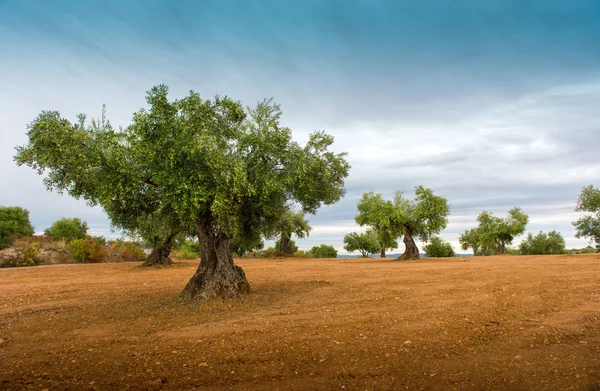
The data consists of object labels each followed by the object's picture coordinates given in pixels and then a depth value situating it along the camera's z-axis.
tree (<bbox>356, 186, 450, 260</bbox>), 35.91
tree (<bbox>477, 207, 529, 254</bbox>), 48.78
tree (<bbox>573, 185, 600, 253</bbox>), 40.81
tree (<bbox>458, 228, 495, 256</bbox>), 56.79
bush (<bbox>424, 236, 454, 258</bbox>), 54.84
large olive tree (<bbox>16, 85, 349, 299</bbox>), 11.20
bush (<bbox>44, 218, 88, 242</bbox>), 58.22
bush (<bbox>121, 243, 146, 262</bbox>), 45.00
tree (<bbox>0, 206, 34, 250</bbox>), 47.00
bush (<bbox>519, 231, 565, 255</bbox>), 50.38
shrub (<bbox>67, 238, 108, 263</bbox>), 39.22
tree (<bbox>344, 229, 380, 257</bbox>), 57.47
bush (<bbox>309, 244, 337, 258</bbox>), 61.53
